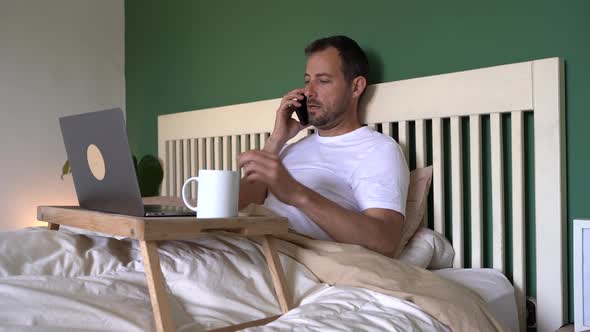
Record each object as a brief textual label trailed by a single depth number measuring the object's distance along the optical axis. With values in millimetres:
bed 902
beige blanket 1010
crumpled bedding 840
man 1282
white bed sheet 1289
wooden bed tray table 833
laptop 968
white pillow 1441
